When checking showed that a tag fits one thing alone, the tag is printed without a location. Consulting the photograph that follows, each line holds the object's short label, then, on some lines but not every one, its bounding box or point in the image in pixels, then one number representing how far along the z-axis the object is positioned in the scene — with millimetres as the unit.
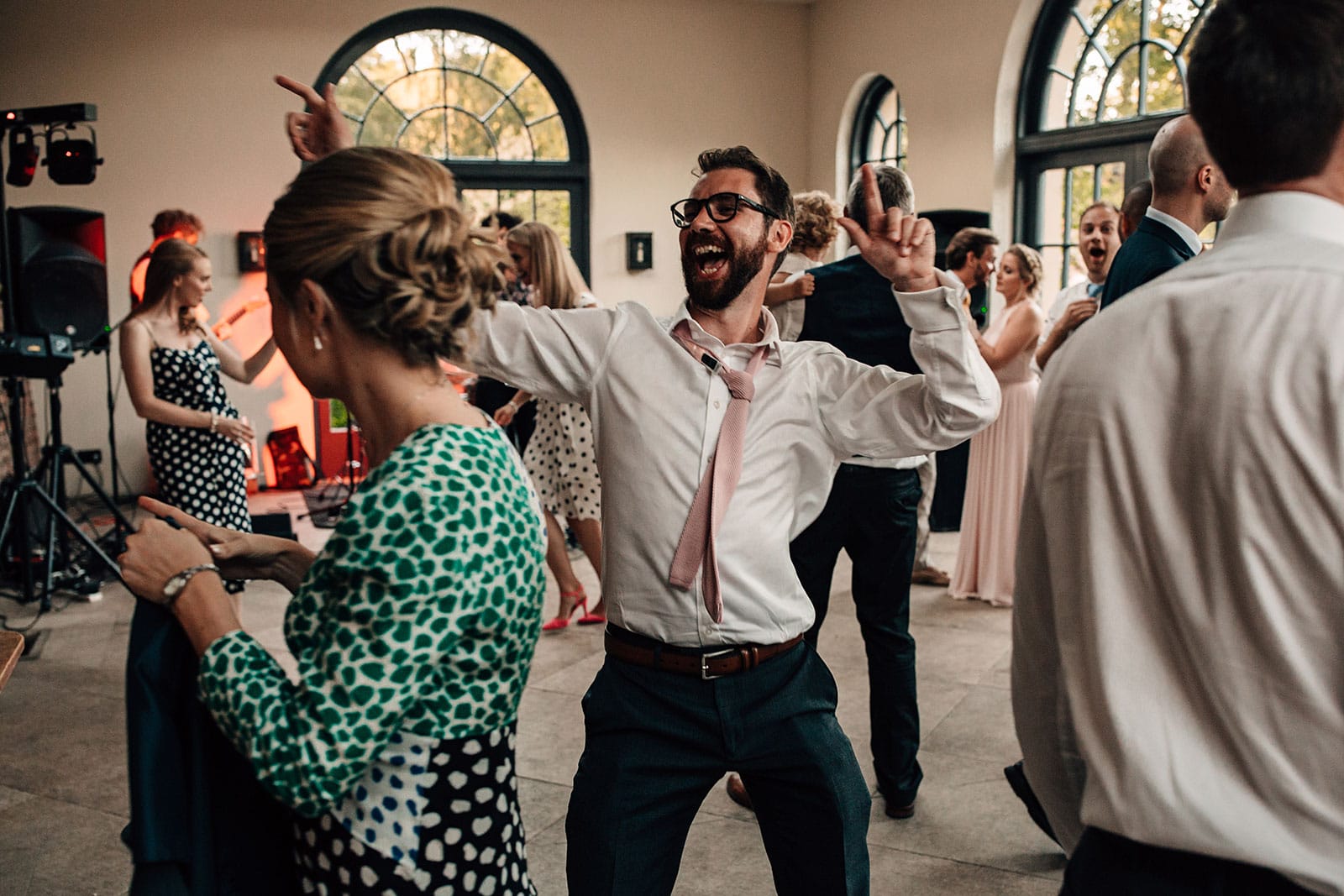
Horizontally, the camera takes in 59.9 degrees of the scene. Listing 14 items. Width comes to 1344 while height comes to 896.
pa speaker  5660
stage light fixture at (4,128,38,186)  5668
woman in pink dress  5137
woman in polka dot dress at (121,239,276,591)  4285
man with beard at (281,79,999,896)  1825
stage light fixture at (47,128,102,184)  5840
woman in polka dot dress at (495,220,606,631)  4613
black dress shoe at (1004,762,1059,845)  2316
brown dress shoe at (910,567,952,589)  5586
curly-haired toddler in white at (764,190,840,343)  3584
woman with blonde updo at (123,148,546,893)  1126
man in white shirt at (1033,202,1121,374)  4719
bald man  2467
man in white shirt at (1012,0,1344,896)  978
